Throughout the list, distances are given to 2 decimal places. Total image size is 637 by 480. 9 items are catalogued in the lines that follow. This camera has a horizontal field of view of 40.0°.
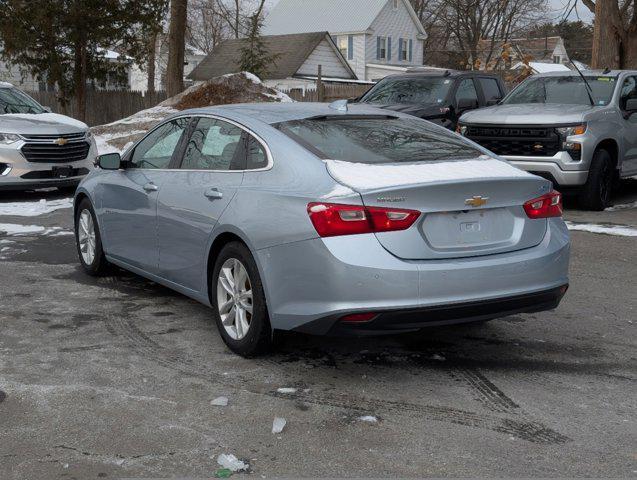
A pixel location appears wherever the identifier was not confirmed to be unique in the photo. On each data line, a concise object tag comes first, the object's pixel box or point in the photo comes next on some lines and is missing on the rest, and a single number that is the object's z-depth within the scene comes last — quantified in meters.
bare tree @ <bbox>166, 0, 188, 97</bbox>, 24.65
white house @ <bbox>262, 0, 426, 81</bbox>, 54.06
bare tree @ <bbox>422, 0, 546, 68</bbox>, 61.38
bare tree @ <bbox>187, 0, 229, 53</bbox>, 68.06
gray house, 49.78
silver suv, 12.84
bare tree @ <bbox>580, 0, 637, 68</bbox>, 19.80
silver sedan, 4.58
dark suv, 14.66
